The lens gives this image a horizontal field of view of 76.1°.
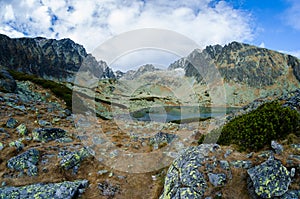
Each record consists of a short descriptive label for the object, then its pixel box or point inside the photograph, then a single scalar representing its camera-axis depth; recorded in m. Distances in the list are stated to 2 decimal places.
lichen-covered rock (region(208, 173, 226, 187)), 7.66
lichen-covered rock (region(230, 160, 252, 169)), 8.18
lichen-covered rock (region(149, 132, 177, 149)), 15.09
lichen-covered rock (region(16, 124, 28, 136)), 14.37
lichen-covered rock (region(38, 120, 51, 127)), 17.17
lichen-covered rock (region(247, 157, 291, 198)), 6.73
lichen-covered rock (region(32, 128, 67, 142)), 13.95
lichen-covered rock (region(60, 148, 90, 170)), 10.98
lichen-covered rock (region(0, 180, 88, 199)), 8.65
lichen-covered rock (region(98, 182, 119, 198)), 9.48
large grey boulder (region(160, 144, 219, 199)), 7.45
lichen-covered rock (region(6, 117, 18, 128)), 15.10
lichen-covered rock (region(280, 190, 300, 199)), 6.54
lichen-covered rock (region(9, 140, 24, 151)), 12.06
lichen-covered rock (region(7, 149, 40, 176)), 10.44
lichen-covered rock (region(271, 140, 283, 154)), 8.30
